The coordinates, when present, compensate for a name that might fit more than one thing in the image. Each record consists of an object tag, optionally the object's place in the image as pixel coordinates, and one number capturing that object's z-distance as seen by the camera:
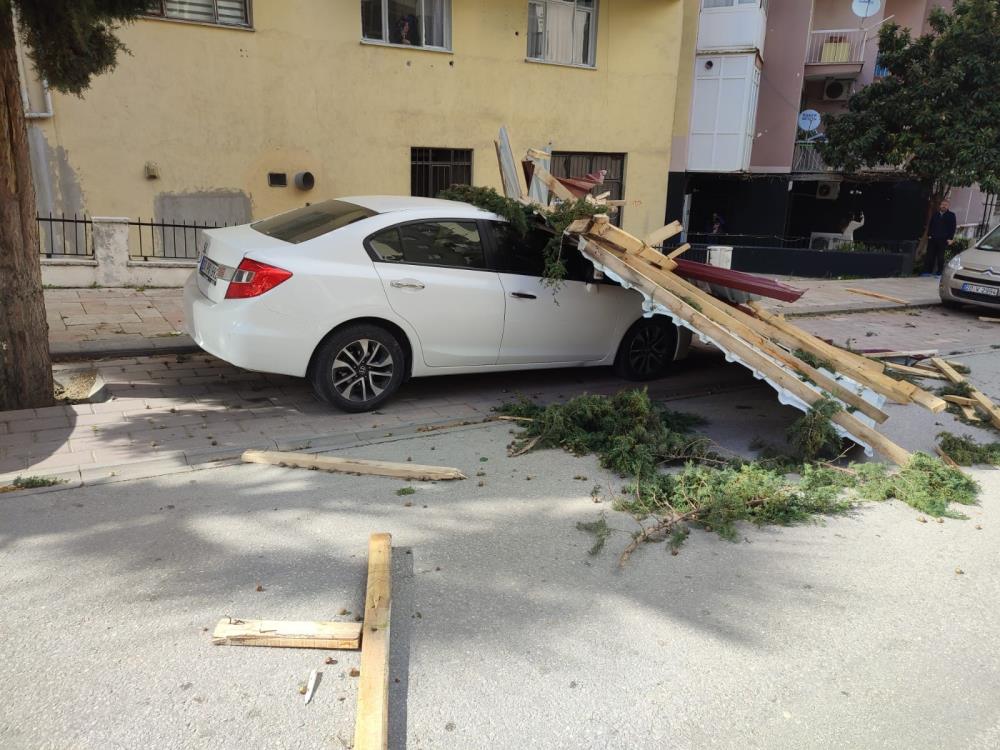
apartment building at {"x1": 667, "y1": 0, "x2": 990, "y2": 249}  21.23
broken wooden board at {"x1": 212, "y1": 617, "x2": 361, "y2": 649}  3.36
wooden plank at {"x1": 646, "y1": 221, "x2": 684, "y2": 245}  6.78
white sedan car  5.95
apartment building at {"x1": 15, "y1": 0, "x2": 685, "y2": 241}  12.54
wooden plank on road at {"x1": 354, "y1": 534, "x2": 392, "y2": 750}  2.79
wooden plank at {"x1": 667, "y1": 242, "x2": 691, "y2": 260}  6.94
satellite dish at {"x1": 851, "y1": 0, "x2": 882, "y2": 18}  23.03
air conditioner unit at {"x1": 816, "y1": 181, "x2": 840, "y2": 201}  26.50
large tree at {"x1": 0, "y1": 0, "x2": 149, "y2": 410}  5.55
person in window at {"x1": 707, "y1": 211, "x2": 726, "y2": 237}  23.91
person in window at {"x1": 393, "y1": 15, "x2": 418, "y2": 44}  14.75
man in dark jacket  18.97
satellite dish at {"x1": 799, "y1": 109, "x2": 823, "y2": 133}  24.31
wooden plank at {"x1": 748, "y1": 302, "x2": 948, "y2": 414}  5.81
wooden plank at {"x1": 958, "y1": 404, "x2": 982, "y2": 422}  7.35
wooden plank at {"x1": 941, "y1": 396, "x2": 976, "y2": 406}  7.67
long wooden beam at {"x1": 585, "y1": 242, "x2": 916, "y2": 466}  5.62
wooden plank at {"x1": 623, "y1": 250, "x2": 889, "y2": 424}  5.93
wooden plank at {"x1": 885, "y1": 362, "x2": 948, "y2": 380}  8.76
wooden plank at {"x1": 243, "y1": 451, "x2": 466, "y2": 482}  5.24
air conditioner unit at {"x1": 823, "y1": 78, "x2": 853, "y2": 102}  25.80
